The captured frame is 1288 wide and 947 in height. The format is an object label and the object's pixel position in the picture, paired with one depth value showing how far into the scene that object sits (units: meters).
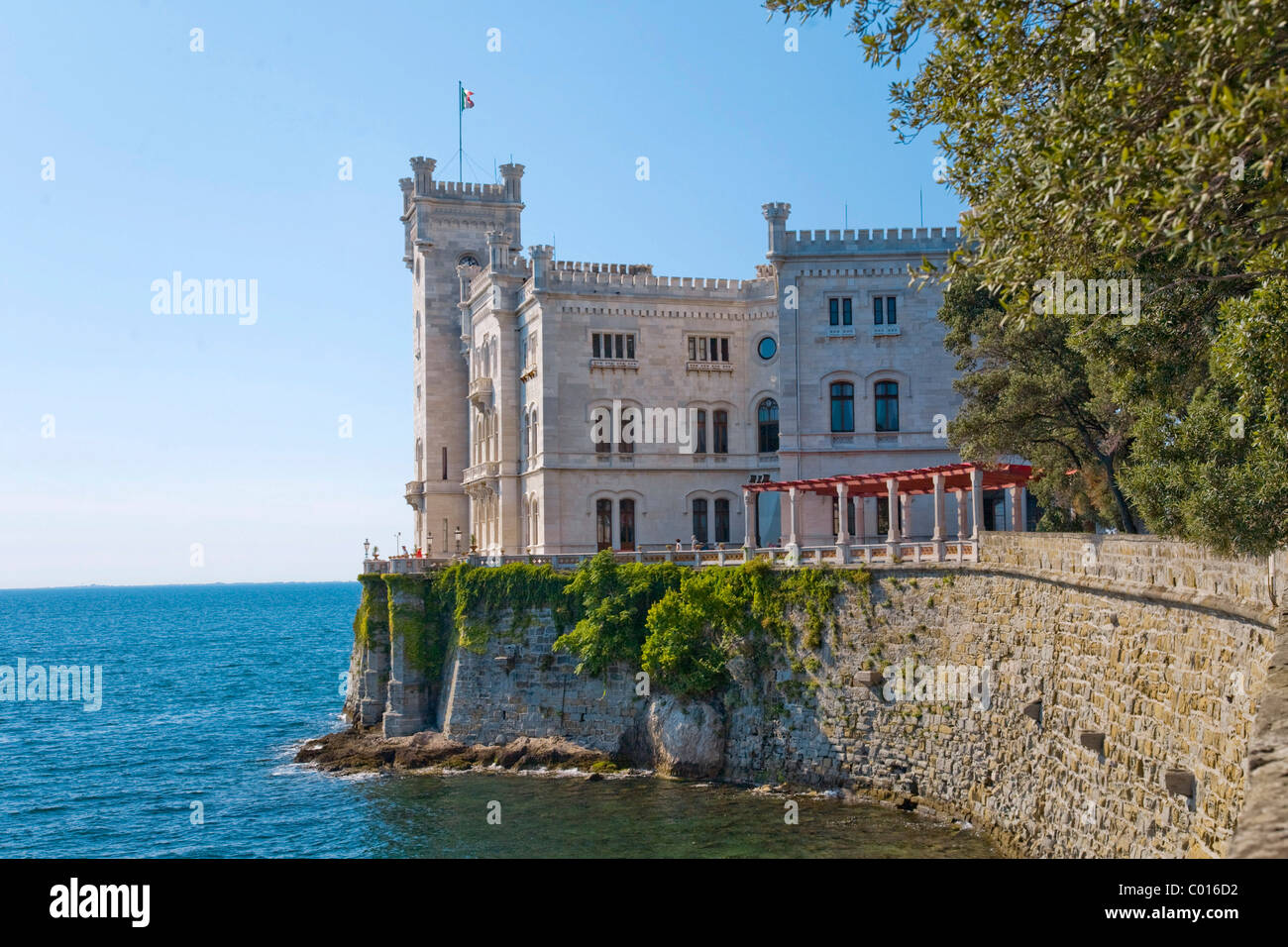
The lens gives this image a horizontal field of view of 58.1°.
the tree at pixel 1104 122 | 12.29
